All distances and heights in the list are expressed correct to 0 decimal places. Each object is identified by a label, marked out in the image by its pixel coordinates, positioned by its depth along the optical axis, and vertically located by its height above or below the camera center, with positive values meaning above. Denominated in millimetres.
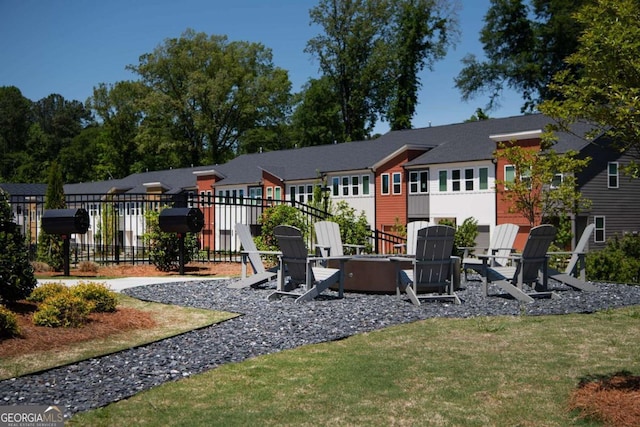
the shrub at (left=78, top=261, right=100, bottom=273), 15719 -1079
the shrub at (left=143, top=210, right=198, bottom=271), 16156 -610
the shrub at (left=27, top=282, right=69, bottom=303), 8828 -941
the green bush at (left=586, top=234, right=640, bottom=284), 14742 -1181
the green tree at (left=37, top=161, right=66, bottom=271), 16219 -356
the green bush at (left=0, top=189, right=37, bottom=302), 7844 -475
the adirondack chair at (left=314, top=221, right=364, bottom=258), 12844 -393
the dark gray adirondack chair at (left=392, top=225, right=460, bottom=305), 10141 -758
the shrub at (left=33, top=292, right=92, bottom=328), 7719 -1075
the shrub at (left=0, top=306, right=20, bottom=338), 6973 -1085
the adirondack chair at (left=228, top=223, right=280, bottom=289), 11984 -821
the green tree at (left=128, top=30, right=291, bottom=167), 61469 +12052
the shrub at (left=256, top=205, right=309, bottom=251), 18080 -62
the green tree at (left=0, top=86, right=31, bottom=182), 87375 +13704
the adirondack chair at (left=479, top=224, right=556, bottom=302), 10531 -904
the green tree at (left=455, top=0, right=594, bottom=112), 50812 +13704
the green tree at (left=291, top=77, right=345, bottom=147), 61531 +9849
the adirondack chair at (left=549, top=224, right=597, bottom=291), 11984 -1072
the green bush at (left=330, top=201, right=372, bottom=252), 19062 -354
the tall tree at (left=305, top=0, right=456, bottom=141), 56375 +14598
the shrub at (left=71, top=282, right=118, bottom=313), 8602 -992
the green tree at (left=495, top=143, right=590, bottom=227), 22500 +1329
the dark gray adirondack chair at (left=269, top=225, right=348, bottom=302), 10555 -853
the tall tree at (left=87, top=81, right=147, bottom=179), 73250 +10904
